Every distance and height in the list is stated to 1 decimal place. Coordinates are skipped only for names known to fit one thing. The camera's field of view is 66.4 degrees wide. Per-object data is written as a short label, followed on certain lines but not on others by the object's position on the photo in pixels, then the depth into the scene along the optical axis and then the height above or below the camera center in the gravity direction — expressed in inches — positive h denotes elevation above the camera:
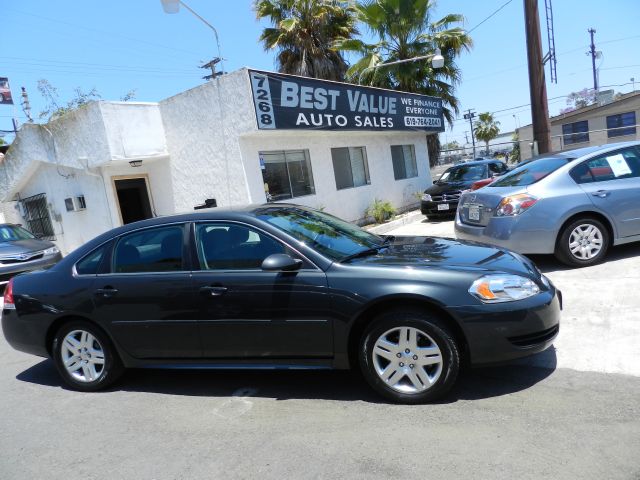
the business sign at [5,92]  1217.0 +326.0
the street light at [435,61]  614.2 +129.1
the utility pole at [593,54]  2397.9 +397.6
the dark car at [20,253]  381.7 -24.8
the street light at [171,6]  395.1 +156.1
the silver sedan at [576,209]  234.4 -32.1
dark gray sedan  128.6 -33.8
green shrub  551.7 -47.0
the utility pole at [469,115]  1792.6 +149.6
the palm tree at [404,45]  743.1 +184.0
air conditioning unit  494.5 +11.4
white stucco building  433.1 +35.0
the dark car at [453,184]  493.0 -26.2
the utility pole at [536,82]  467.5 +61.2
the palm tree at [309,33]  781.3 +235.5
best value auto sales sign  420.9 +70.6
